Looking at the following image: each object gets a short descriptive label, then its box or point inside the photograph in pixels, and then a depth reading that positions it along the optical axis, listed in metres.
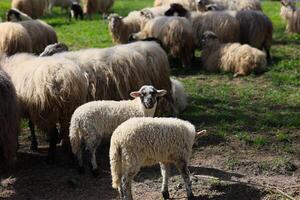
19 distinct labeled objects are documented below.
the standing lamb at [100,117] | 6.61
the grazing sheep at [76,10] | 19.94
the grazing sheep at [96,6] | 20.82
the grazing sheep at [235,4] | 15.52
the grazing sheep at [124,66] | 7.99
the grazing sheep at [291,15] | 15.34
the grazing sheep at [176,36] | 11.87
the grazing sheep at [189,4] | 15.88
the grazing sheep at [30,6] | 19.22
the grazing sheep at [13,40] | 9.29
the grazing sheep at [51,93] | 6.96
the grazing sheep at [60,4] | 21.86
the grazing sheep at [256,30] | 12.68
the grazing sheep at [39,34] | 10.64
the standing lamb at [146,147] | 5.68
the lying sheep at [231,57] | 11.27
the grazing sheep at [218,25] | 12.72
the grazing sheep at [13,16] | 13.09
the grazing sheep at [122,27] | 13.98
